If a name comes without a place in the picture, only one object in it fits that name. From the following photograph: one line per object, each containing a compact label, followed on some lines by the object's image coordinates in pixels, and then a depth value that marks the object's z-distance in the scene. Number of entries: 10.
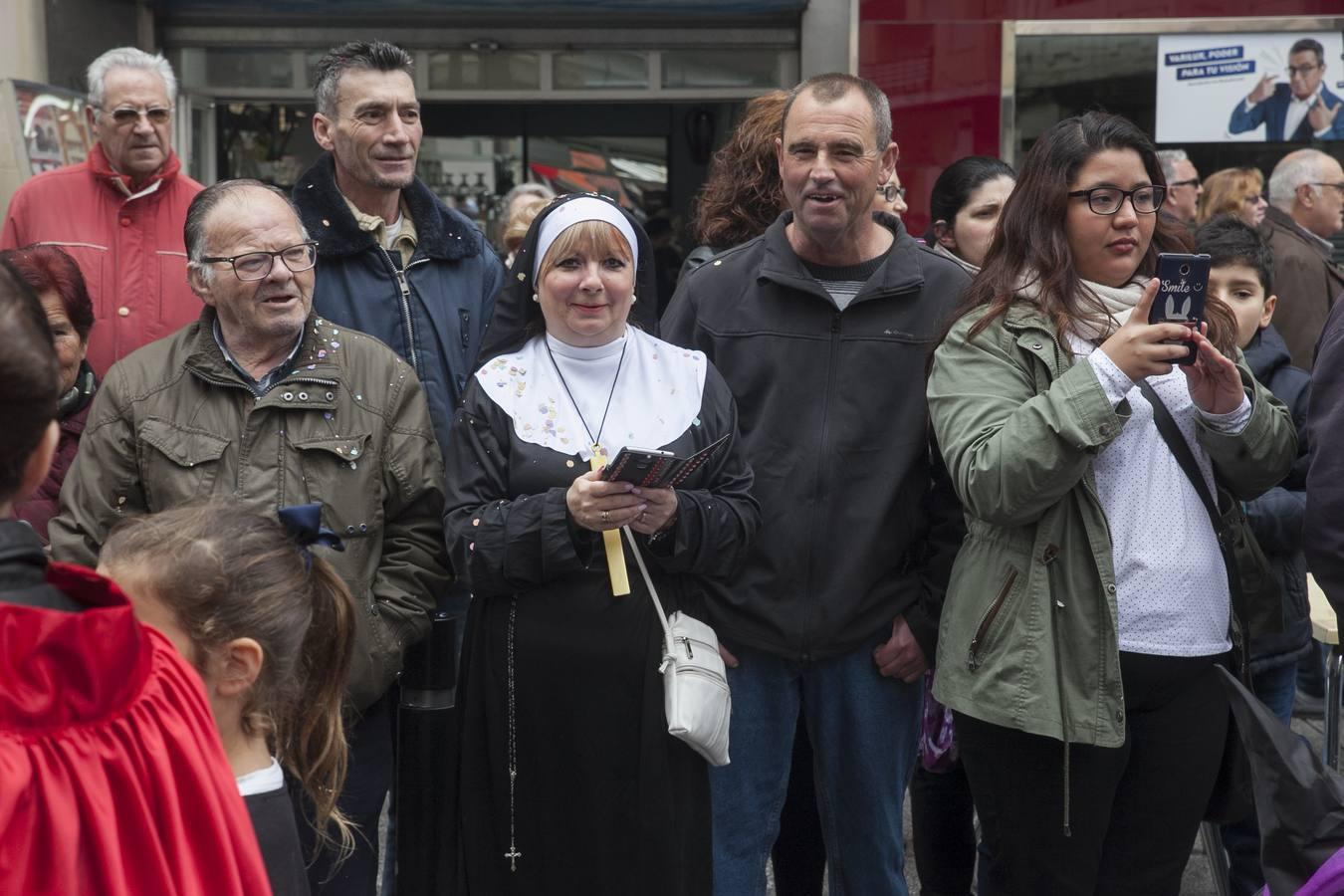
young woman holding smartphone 2.98
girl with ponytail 2.36
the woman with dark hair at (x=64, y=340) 3.63
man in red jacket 4.38
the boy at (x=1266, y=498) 3.78
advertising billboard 8.48
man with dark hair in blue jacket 3.89
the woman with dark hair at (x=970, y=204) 4.81
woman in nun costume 3.22
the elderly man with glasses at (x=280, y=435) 3.23
